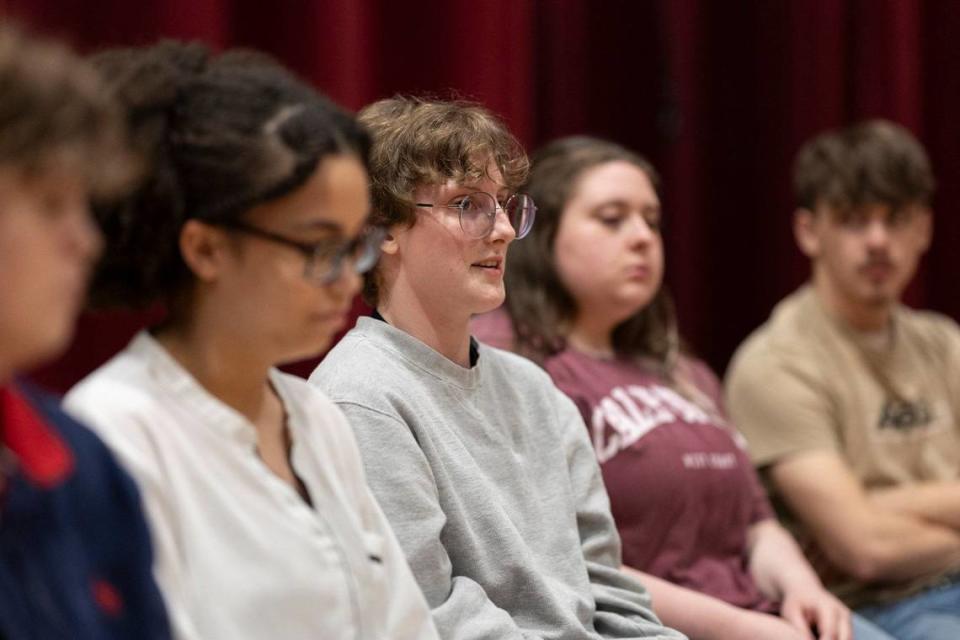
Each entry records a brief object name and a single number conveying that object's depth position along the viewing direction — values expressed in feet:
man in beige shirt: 17.83
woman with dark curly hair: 14.74
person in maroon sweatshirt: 16.96
